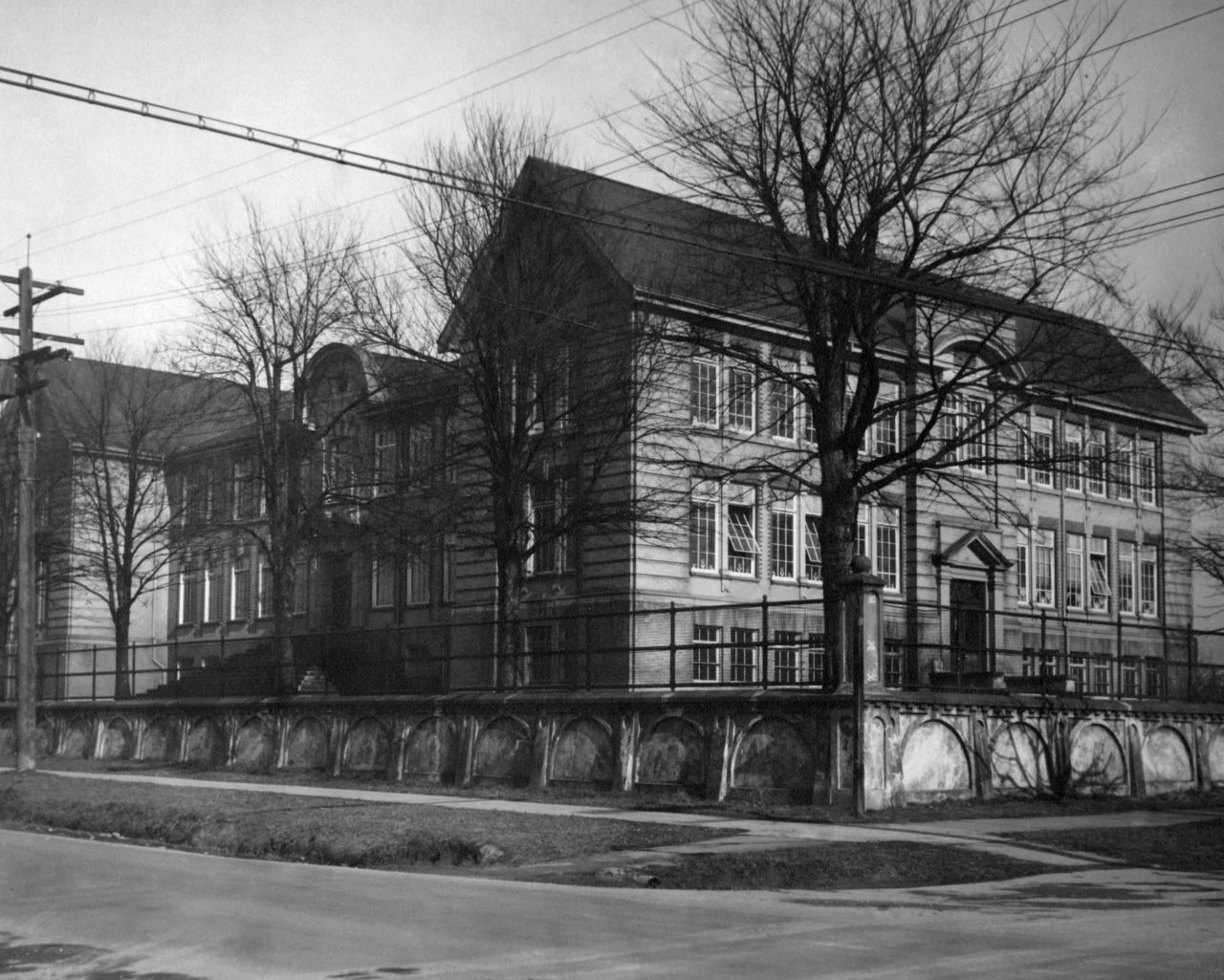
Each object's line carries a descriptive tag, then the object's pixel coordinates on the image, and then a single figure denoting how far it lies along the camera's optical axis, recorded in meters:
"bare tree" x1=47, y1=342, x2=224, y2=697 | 46.31
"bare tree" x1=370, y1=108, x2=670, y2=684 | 29.98
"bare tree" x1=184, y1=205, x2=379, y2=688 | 36.28
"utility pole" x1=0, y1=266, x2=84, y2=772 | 29.81
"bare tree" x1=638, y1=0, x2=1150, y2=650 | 23.02
